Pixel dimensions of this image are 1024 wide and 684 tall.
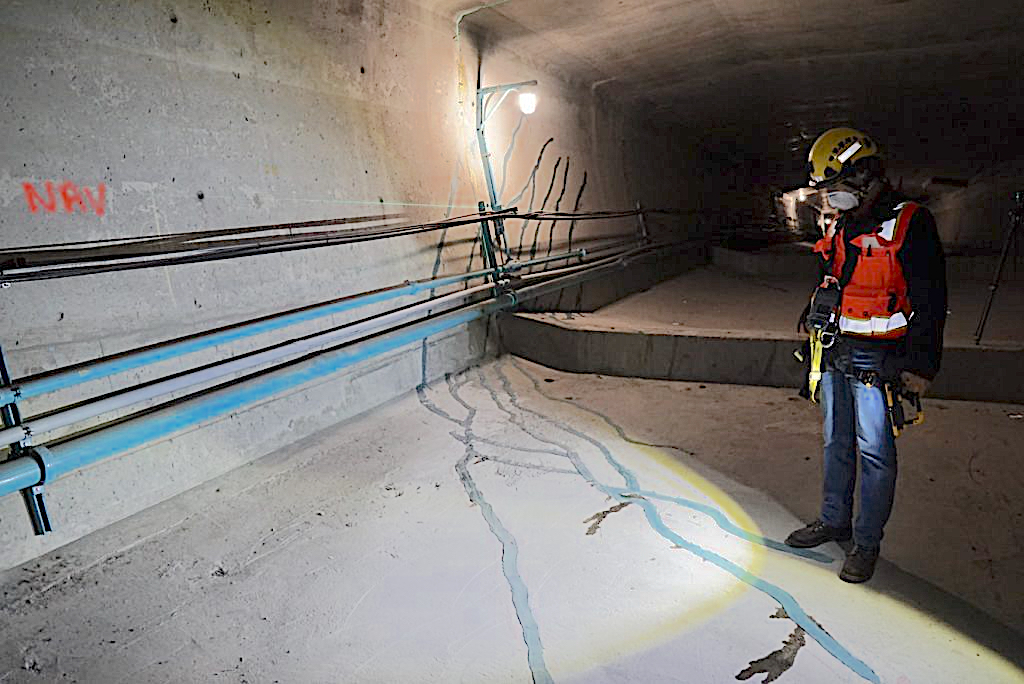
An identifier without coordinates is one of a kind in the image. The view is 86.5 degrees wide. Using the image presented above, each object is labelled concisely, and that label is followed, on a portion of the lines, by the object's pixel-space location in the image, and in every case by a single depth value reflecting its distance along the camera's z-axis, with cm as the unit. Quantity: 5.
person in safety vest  179
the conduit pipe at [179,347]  191
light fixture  430
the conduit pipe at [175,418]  179
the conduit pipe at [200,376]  187
